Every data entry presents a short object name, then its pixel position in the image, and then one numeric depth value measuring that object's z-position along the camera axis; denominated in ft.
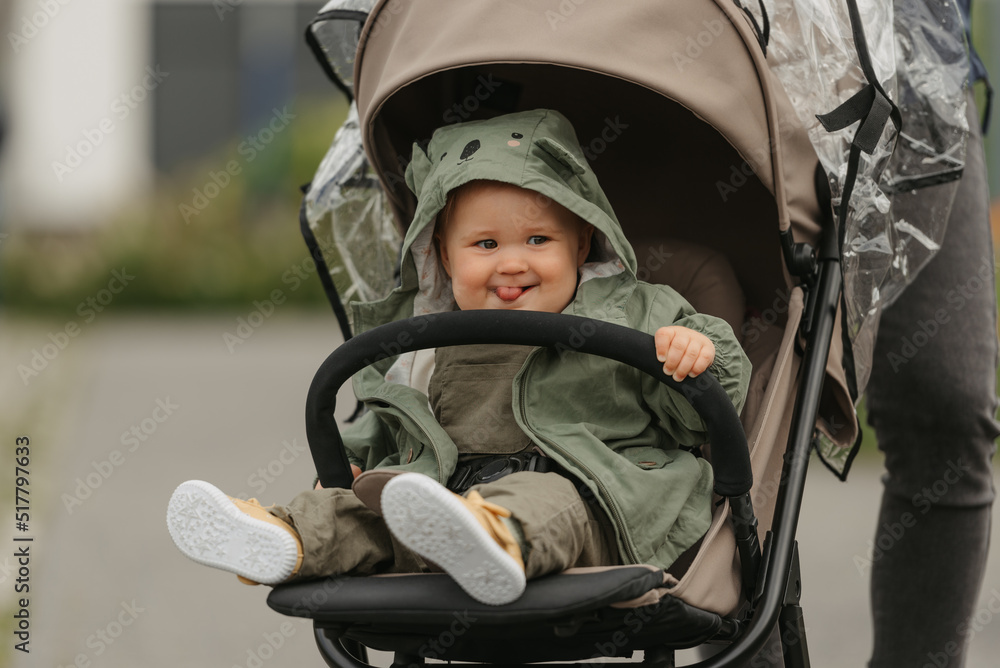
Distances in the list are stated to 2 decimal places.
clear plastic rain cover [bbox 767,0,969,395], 12.10
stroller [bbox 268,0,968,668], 10.97
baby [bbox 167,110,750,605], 10.93
